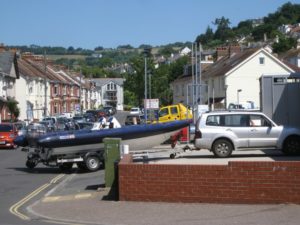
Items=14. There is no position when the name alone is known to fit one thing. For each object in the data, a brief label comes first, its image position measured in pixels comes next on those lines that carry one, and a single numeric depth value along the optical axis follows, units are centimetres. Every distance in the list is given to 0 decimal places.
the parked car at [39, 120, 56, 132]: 3623
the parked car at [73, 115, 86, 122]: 6284
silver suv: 2361
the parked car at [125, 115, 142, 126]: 4844
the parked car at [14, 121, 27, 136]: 4256
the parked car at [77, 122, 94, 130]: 4344
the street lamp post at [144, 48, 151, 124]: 4298
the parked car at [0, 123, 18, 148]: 4041
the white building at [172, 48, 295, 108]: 6800
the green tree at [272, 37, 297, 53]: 11414
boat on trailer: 2345
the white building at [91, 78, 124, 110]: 17312
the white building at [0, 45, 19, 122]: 6543
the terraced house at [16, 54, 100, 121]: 7475
